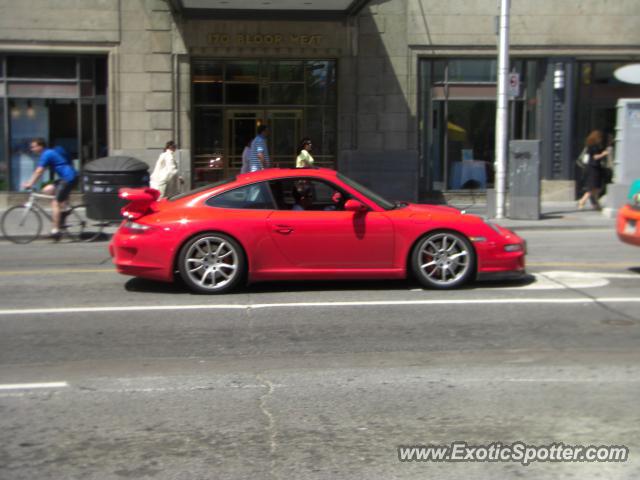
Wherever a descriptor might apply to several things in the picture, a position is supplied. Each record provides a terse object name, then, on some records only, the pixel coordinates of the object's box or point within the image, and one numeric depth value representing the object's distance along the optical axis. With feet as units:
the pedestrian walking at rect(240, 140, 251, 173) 55.41
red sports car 28.94
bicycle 46.34
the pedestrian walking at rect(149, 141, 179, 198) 53.21
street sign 56.65
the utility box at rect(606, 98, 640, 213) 55.72
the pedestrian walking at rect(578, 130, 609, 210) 62.39
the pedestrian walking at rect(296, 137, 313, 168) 54.08
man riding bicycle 45.83
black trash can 48.08
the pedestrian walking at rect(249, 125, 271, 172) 54.03
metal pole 55.83
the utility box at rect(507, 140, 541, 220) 55.98
